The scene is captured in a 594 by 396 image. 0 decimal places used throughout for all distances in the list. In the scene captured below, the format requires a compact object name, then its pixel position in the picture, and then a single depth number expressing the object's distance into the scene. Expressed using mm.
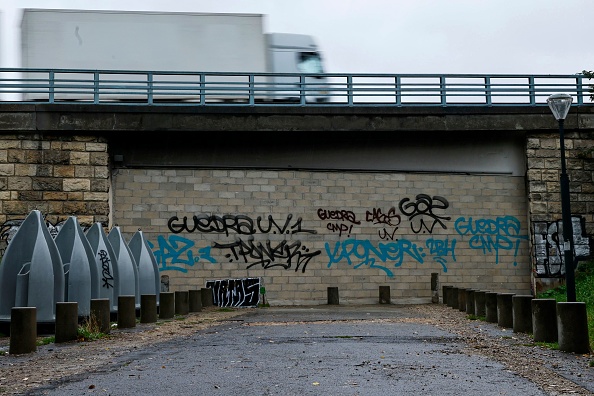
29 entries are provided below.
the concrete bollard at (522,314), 13492
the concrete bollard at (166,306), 17547
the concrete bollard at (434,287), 24250
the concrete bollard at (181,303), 18984
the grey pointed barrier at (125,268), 17156
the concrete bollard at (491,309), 16234
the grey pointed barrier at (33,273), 13461
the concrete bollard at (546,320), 11578
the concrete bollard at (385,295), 23938
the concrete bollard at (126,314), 14766
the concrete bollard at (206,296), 22422
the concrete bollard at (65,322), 12164
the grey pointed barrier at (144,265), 18828
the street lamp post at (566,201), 14609
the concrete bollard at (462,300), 19984
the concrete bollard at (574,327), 10391
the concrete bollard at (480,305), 17828
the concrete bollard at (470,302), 18677
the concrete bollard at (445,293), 22422
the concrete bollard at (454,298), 21672
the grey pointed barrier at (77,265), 14547
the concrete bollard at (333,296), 23766
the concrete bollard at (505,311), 14953
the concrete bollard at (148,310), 16156
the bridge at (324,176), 23594
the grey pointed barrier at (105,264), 16312
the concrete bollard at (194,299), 20438
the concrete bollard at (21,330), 10742
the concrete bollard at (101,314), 13297
